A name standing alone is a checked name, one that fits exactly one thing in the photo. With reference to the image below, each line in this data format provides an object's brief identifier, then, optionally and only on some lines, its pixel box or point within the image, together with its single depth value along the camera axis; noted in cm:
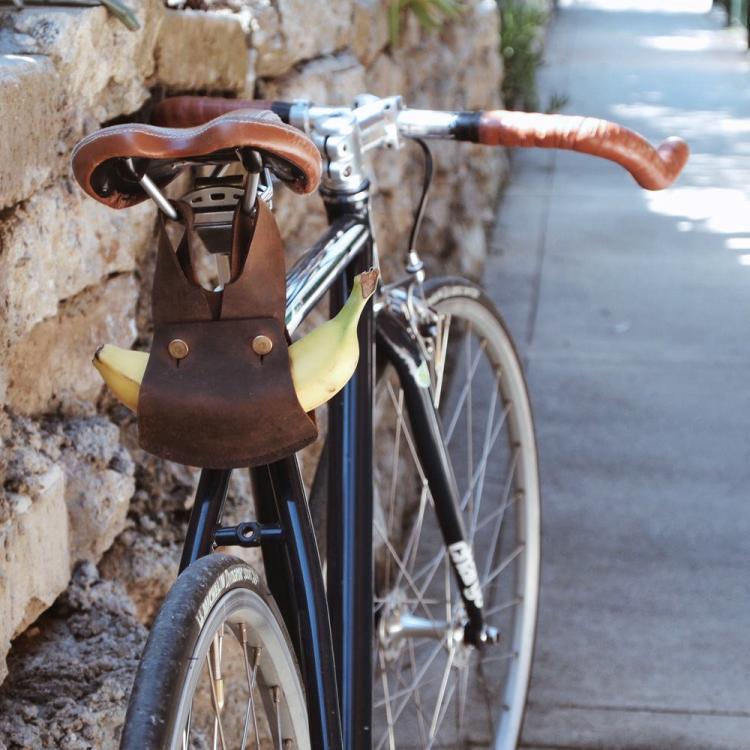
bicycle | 171
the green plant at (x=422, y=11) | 385
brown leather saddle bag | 176
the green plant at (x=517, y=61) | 677
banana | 177
